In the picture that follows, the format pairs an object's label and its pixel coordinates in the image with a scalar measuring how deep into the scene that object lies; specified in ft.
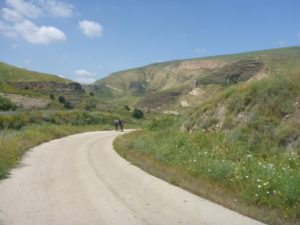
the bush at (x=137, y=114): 230.59
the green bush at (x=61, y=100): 224.78
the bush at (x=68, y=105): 215.53
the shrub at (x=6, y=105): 160.22
